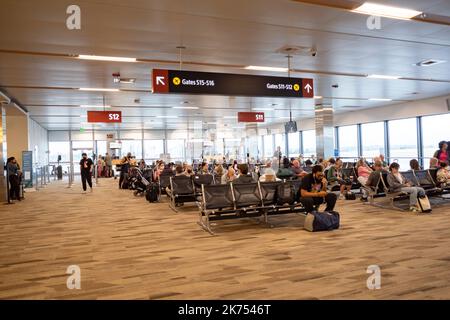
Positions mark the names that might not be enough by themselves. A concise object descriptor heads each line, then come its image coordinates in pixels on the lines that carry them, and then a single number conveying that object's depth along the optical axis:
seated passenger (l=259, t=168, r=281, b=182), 9.27
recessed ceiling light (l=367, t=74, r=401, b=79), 11.52
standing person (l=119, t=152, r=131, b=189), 18.20
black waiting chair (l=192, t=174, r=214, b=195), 10.27
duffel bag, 6.92
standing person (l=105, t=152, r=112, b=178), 29.95
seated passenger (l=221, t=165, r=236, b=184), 10.23
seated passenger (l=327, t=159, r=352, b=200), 11.46
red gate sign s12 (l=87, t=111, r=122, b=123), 13.30
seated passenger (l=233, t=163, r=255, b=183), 8.73
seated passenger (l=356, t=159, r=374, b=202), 10.31
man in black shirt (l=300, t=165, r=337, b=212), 7.37
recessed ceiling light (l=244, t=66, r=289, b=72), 9.89
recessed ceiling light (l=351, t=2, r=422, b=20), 5.75
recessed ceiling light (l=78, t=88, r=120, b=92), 12.03
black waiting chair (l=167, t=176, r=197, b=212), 10.16
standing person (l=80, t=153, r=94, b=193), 15.70
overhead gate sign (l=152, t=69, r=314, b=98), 7.07
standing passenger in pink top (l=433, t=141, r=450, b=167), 10.83
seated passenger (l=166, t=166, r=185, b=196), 11.12
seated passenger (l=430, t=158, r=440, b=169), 10.56
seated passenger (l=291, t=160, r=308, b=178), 12.08
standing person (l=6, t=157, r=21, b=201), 13.19
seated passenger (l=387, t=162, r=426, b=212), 8.74
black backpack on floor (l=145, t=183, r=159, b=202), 12.15
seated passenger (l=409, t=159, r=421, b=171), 10.12
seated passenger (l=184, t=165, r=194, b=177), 11.91
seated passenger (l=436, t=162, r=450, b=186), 9.88
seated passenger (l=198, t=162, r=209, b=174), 12.38
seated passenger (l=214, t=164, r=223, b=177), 12.08
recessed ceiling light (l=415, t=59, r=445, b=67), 9.75
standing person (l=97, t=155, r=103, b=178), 29.92
